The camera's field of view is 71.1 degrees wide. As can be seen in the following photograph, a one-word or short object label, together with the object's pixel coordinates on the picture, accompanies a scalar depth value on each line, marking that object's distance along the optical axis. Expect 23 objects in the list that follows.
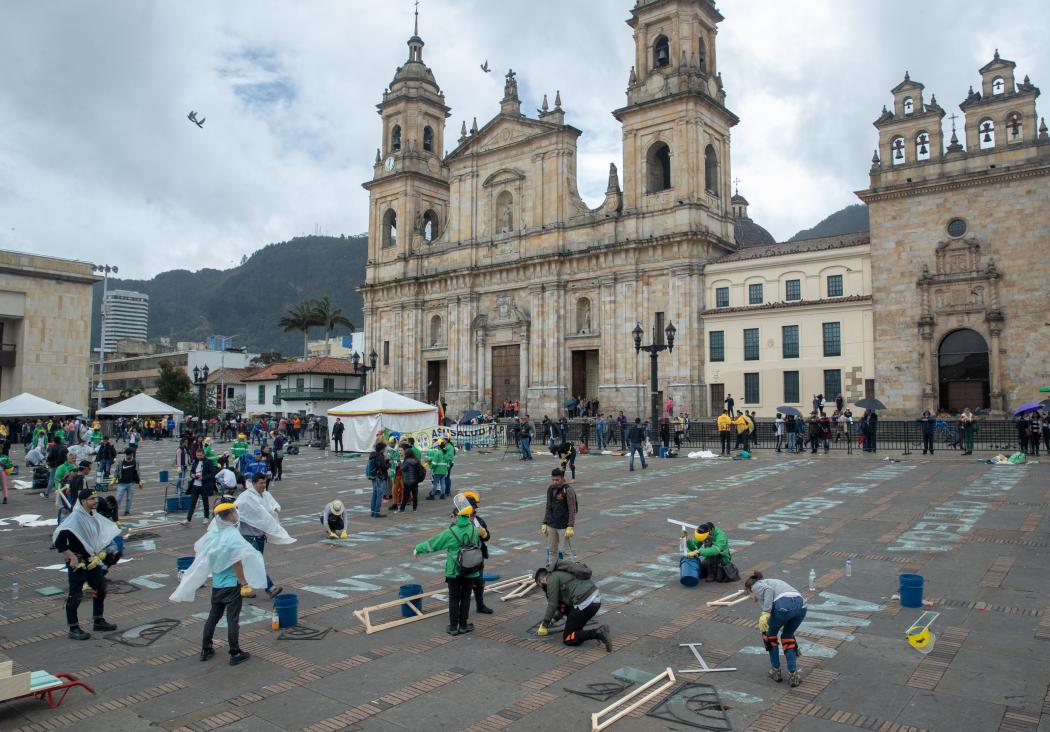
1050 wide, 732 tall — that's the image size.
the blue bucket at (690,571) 9.51
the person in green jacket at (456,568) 7.88
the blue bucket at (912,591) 8.45
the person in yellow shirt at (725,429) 27.58
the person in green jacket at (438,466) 17.77
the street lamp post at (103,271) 58.76
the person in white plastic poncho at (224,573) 7.19
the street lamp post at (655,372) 28.47
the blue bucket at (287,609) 8.12
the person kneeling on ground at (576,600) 7.41
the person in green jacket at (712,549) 9.68
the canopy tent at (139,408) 28.66
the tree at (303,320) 76.00
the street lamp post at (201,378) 40.41
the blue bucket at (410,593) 8.52
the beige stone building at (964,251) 31.52
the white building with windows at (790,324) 35.59
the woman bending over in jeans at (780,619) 6.33
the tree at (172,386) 68.69
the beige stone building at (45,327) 44.03
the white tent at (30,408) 26.25
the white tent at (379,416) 29.61
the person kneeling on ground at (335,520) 12.86
